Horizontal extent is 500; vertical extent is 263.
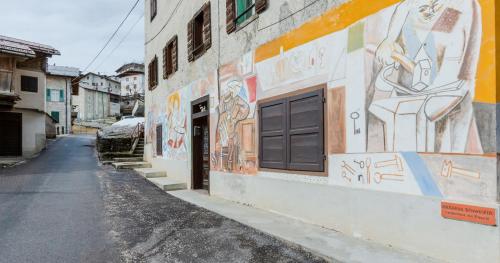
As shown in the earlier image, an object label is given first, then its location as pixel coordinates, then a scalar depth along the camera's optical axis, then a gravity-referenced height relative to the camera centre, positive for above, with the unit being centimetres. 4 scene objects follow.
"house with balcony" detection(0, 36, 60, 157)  1928 +198
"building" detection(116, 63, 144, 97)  6438 +923
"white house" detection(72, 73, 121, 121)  5002 +468
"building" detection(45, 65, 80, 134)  3712 +369
